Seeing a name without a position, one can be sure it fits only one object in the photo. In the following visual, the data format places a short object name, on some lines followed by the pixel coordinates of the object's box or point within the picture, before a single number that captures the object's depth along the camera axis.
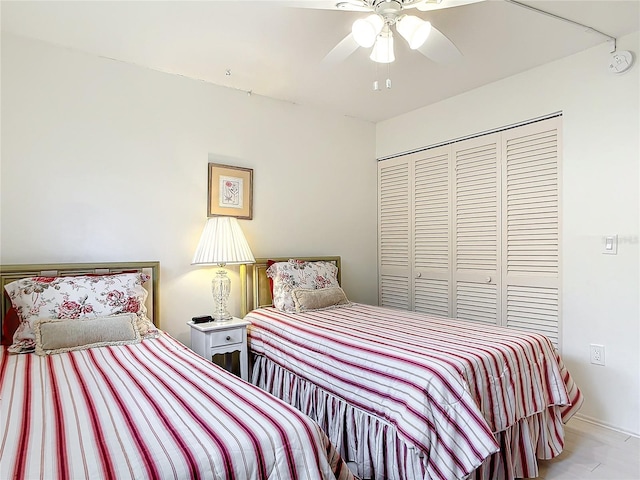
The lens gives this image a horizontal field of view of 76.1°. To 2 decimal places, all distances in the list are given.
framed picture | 3.14
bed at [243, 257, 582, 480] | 1.70
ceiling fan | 1.74
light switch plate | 2.55
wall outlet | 2.62
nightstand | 2.67
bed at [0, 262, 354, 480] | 1.03
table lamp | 2.83
